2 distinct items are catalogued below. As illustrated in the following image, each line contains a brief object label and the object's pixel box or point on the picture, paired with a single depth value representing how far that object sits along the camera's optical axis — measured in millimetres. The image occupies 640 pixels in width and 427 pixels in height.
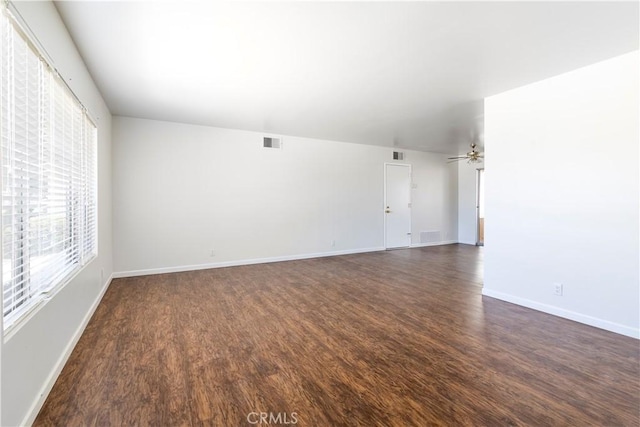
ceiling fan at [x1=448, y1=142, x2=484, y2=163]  5605
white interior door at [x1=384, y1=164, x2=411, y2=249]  6992
